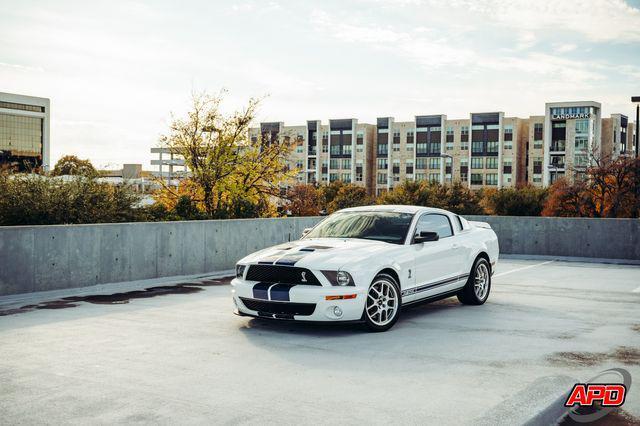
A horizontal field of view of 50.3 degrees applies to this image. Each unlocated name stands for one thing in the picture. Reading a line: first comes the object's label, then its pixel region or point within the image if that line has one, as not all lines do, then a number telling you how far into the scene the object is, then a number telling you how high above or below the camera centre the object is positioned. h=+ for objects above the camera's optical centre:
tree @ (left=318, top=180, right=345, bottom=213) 81.06 +1.08
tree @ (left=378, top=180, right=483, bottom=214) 52.25 +0.47
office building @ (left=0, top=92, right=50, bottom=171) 142.38 +15.62
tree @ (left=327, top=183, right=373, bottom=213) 77.94 +0.88
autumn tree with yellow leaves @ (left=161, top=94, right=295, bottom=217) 20.94 +1.28
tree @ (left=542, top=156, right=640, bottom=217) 41.28 +0.79
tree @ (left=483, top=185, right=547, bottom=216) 63.50 +0.17
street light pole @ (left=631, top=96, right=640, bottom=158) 26.85 +4.22
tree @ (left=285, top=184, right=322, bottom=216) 58.87 +0.61
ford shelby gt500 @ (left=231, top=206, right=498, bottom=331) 8.17 -0.88
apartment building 117.38 +10.67
